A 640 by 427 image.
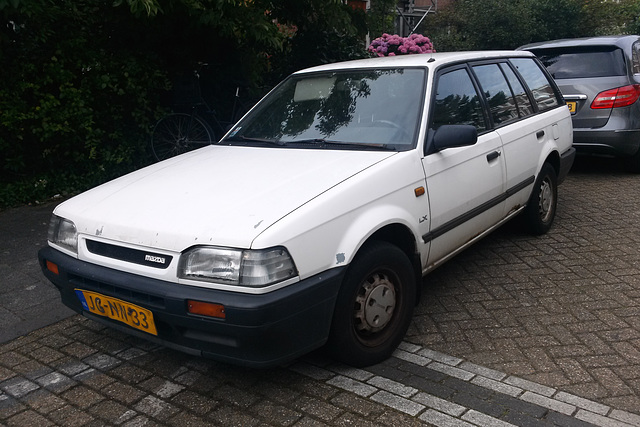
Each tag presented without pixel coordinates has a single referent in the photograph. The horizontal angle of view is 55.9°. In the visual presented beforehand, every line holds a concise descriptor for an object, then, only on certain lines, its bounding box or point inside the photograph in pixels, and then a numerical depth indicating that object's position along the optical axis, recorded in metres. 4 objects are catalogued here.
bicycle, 7.23
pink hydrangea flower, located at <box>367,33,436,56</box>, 9.70
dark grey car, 7.26
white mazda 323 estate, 2.74
